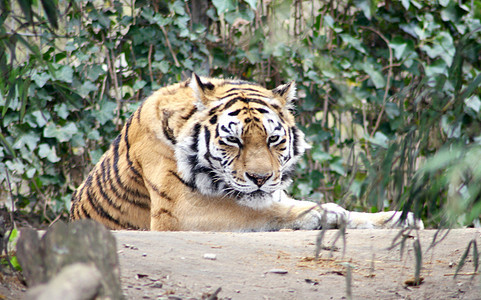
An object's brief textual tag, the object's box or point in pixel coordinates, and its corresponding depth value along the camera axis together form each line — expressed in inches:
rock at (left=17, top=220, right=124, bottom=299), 376.2
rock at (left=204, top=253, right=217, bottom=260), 449.0
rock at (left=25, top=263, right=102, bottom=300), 279.5
